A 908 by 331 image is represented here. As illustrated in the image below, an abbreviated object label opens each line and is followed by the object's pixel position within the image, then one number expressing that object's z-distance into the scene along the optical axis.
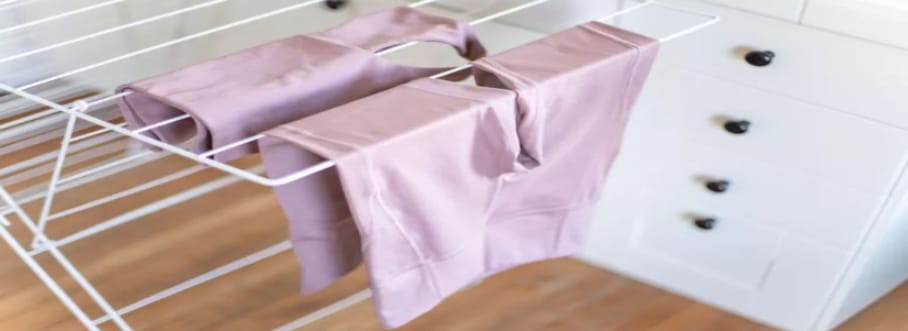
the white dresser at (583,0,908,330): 1.34
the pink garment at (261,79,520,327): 0.82
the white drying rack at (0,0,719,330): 0.85
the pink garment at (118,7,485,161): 0.90
